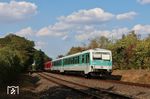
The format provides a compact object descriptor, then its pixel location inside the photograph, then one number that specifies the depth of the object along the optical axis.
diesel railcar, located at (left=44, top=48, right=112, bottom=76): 24.90
